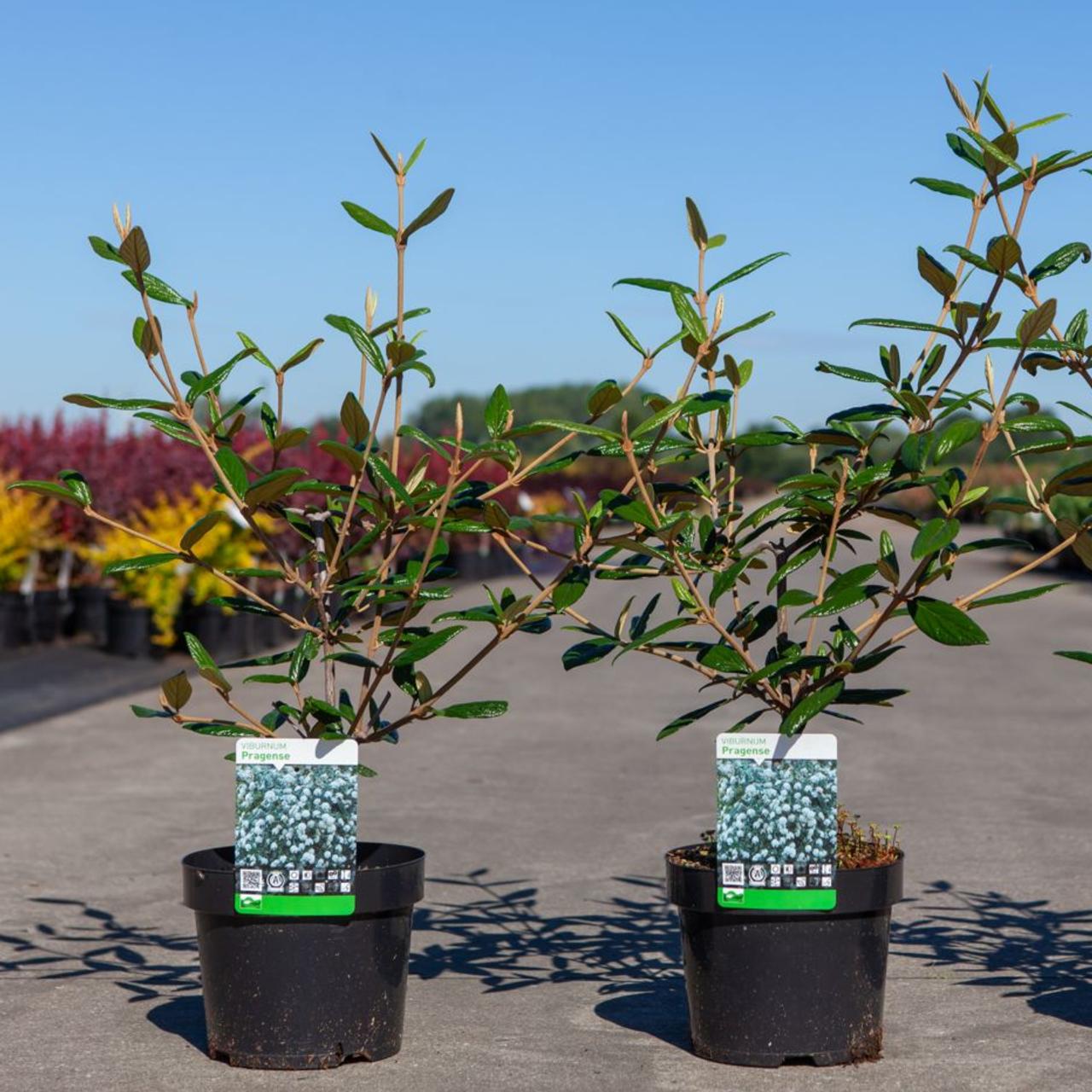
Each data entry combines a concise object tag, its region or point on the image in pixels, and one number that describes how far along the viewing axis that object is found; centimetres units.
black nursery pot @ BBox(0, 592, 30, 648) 1326
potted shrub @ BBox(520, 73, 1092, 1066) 359
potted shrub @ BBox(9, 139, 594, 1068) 360
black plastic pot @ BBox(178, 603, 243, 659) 1323
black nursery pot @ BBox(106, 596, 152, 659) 1312
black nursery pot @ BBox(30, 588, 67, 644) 1367
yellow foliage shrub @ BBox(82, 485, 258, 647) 1287
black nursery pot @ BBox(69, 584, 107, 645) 1398
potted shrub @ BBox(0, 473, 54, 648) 1330
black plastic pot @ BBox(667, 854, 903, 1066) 368
